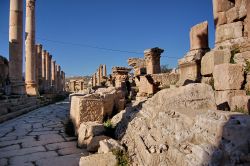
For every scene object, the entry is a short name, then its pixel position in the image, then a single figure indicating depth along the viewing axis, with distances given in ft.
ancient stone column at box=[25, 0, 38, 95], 43.34
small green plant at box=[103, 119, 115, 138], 11.67
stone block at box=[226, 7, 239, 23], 16.71
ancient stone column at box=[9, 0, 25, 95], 35.90
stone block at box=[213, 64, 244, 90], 12.65
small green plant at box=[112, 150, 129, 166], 7.68
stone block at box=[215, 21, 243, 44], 16.45
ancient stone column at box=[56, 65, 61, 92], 102.65
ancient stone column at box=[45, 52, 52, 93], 71.34
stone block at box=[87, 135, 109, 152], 10.00
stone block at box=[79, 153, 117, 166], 7.68
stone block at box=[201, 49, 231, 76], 14.82
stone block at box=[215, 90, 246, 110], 12.46
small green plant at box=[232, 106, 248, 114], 10.10
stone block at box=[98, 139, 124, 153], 8.44
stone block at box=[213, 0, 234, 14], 18.19
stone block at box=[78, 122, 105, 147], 10.64
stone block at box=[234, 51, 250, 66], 13.75
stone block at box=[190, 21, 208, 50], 20.79
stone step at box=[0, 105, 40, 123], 20.87
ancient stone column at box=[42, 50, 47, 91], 70.43
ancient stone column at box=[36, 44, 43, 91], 60.18
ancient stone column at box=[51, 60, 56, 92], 87.84
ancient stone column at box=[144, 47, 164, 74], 32.90
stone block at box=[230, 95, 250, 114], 10.70
